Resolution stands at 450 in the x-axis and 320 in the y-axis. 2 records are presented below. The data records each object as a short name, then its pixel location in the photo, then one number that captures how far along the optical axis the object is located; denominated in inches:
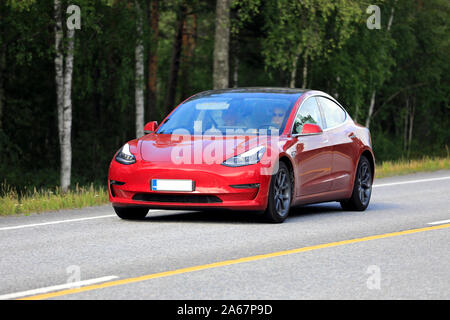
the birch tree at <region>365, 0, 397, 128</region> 1554.0
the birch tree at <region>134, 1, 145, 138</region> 1192.8
